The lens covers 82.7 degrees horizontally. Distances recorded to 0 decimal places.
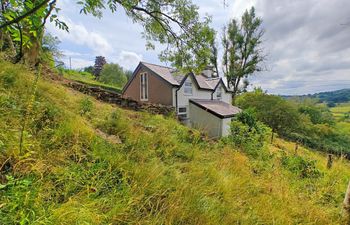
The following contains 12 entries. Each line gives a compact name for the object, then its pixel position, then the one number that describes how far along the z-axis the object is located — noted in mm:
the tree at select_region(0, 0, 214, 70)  8727
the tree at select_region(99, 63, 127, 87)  38000
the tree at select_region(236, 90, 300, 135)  24203
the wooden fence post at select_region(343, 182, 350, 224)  3436
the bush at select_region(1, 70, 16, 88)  3824
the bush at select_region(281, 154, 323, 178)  6168
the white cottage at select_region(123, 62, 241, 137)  17078
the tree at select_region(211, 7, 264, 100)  27094
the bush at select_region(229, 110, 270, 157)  7314
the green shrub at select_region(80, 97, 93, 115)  5060
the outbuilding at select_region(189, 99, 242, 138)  16750
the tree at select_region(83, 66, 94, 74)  46509
